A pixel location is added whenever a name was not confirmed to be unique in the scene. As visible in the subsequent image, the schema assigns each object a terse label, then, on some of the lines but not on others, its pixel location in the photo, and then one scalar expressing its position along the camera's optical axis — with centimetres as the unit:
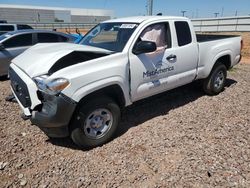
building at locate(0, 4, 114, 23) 6399
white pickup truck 240
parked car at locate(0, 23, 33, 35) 954
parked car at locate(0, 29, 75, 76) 553
